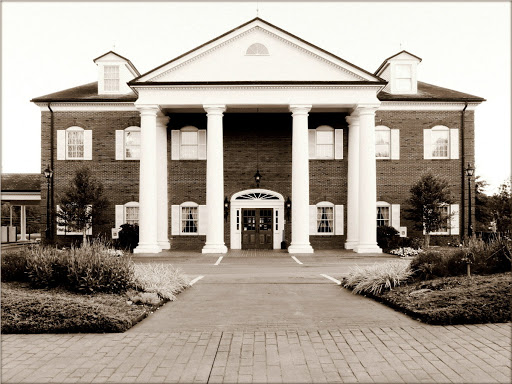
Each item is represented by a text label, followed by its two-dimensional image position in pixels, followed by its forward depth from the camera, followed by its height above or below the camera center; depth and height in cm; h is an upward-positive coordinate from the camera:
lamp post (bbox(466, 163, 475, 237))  2939 +105
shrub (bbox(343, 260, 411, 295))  1190 -174
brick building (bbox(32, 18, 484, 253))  3086 +270
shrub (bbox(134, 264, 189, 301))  1141 -184
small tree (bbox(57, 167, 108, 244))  2903 +6
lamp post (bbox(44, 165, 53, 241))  3024 -23
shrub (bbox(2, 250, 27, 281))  1181 -150
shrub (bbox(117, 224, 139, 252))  2936 -189
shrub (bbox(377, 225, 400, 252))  2891 -190
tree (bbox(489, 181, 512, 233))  3691 -8
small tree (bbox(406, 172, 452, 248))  2850 +11
